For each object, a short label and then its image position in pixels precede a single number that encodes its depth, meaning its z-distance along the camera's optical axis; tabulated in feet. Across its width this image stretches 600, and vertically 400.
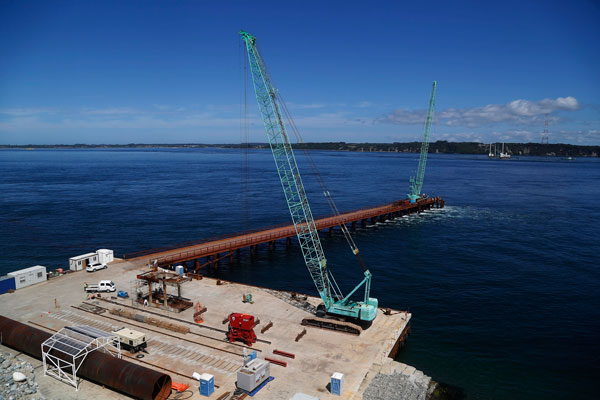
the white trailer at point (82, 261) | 183.11
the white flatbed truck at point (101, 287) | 157.79
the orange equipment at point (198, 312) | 134.72
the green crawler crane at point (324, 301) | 131.64
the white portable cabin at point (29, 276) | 161.68
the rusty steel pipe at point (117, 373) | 90.79
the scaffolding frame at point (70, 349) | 99.34
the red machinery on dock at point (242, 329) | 119.03
